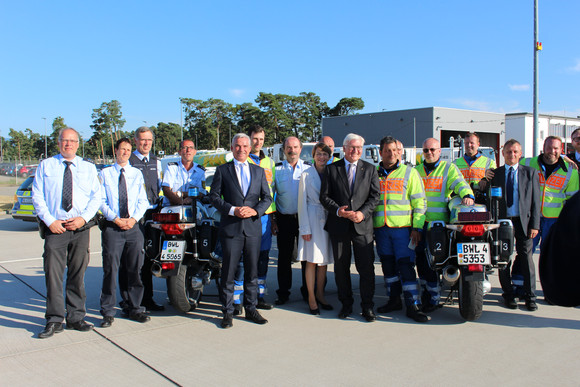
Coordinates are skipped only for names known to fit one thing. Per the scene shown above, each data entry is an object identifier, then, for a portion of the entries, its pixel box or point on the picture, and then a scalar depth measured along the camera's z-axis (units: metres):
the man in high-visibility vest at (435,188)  5.09
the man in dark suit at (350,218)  4.84
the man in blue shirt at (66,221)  4.38
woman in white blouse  5.07
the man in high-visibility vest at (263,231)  5.11
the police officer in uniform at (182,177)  5.38
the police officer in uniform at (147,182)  5.29
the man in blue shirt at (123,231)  4.69
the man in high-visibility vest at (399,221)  4.93
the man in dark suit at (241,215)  4.74
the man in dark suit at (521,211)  5.21
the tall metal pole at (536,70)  15.52
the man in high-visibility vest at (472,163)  5.88
